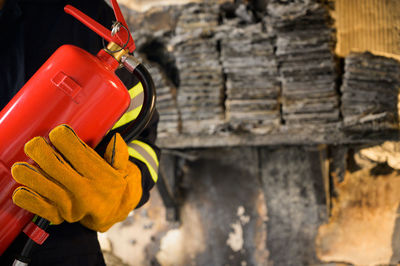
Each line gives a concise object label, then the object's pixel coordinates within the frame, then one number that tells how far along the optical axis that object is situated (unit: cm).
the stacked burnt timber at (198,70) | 306
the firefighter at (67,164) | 85
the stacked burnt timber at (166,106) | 315
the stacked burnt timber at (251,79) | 291
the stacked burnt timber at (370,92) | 261
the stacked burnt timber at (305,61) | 274
